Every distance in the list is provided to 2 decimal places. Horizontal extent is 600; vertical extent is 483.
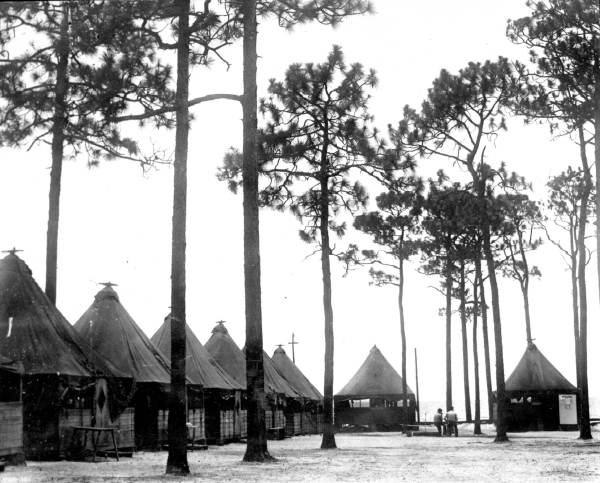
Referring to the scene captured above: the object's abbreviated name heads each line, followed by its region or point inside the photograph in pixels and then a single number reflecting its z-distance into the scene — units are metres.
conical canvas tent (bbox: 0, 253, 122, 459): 19.58
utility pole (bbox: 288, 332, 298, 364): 68.39
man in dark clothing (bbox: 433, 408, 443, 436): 38.78
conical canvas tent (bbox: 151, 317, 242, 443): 30.08
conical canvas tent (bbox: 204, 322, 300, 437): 37.19
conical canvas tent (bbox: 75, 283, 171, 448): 24.39
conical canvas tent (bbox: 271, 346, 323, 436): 43.22
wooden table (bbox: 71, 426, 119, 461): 19.97
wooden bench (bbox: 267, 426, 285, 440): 35.41
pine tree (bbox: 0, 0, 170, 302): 16.39
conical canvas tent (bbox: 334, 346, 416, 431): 49.97
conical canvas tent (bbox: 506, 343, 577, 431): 44.31
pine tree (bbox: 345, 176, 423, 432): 41.66
